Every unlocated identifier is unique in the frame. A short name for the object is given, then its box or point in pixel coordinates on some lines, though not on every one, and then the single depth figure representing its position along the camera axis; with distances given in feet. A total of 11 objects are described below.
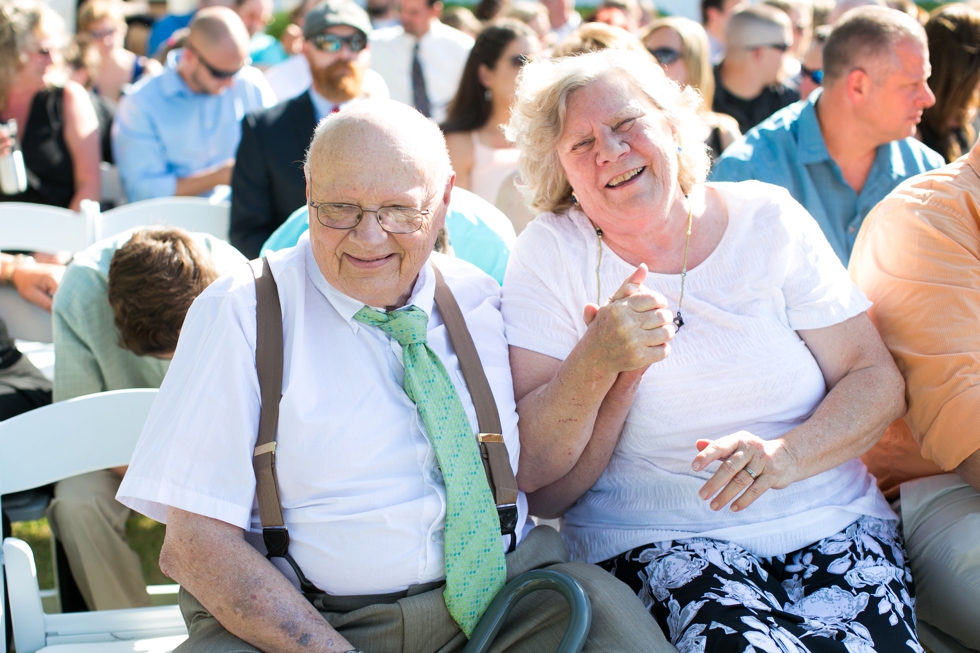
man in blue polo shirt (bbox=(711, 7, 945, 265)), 10.64
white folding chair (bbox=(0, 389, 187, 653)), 6.83
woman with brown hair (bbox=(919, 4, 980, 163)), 11.91
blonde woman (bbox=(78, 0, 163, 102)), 22.50
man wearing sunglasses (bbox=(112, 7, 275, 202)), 16.62
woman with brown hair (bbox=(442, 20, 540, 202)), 13.82
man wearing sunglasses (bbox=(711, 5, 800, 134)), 18.79
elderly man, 5.82
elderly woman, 6.64
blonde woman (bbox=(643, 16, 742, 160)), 15.97
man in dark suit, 13.04
